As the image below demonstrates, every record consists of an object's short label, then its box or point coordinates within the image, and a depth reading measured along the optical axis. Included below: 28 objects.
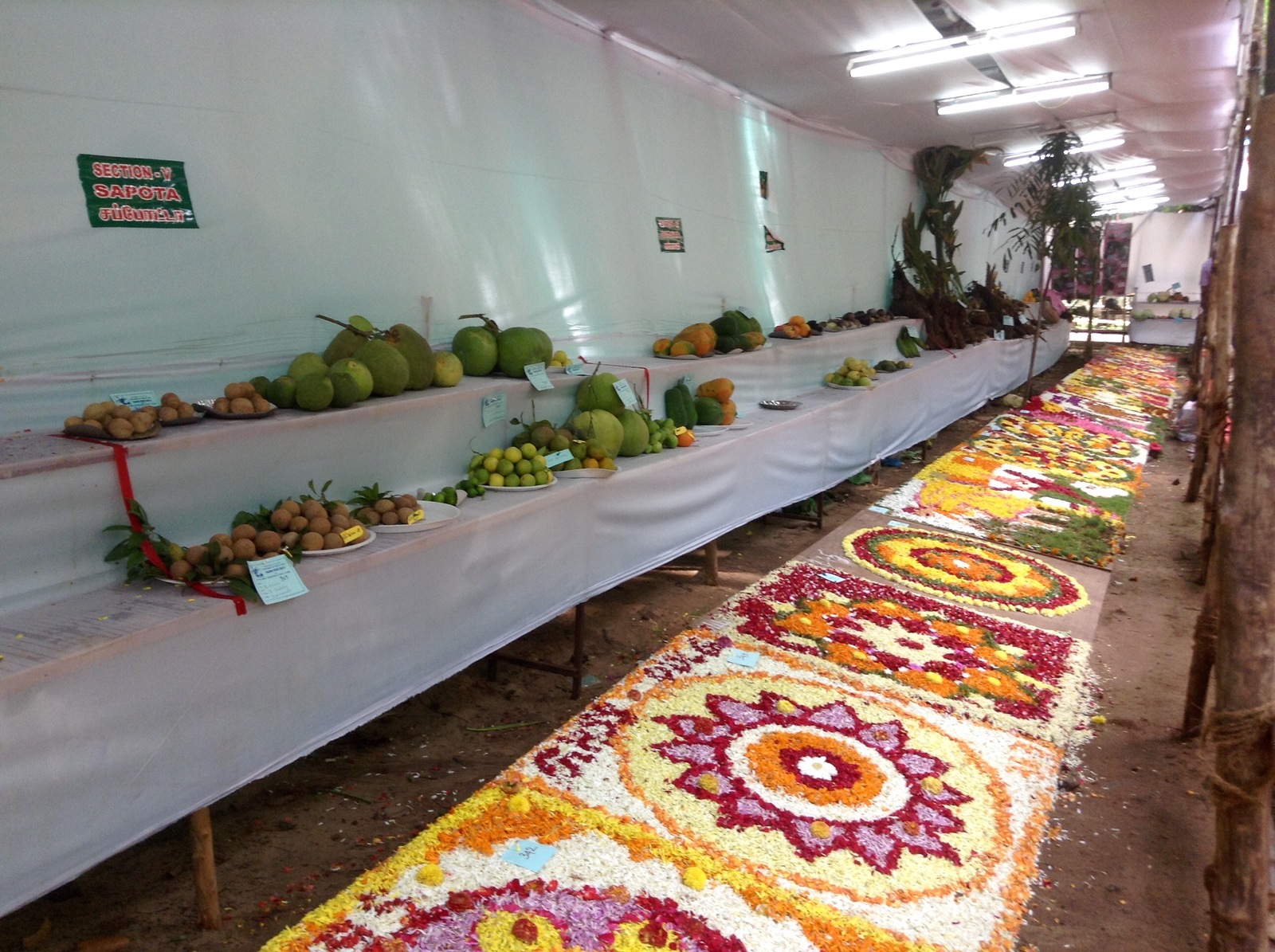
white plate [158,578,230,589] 2.16
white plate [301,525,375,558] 2.41
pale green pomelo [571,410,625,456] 3.77
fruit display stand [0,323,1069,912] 1.77
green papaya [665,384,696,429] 4.58
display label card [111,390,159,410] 2.49
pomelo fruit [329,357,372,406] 2.85
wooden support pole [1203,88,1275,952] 1.86
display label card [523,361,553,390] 3.67
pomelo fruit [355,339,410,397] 3.00
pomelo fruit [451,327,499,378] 3.62
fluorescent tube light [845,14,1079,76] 4.55
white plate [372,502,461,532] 2.73
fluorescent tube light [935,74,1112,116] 5.86
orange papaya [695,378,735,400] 4.93
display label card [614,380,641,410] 4.09
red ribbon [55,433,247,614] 2.19
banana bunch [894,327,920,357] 8.17
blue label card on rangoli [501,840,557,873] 2.30
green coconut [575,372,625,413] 3.98
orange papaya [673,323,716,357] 5.05
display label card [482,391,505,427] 3.50
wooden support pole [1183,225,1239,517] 4.23
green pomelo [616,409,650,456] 4.00
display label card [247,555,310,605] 2.13
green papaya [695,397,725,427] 4.82
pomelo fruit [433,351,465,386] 3.37
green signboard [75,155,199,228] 2.46
